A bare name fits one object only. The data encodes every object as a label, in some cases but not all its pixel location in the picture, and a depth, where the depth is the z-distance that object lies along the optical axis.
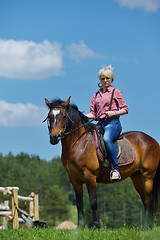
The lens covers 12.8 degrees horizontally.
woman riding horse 15.40
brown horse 14.73
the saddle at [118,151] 15.44
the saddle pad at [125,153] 16.14
